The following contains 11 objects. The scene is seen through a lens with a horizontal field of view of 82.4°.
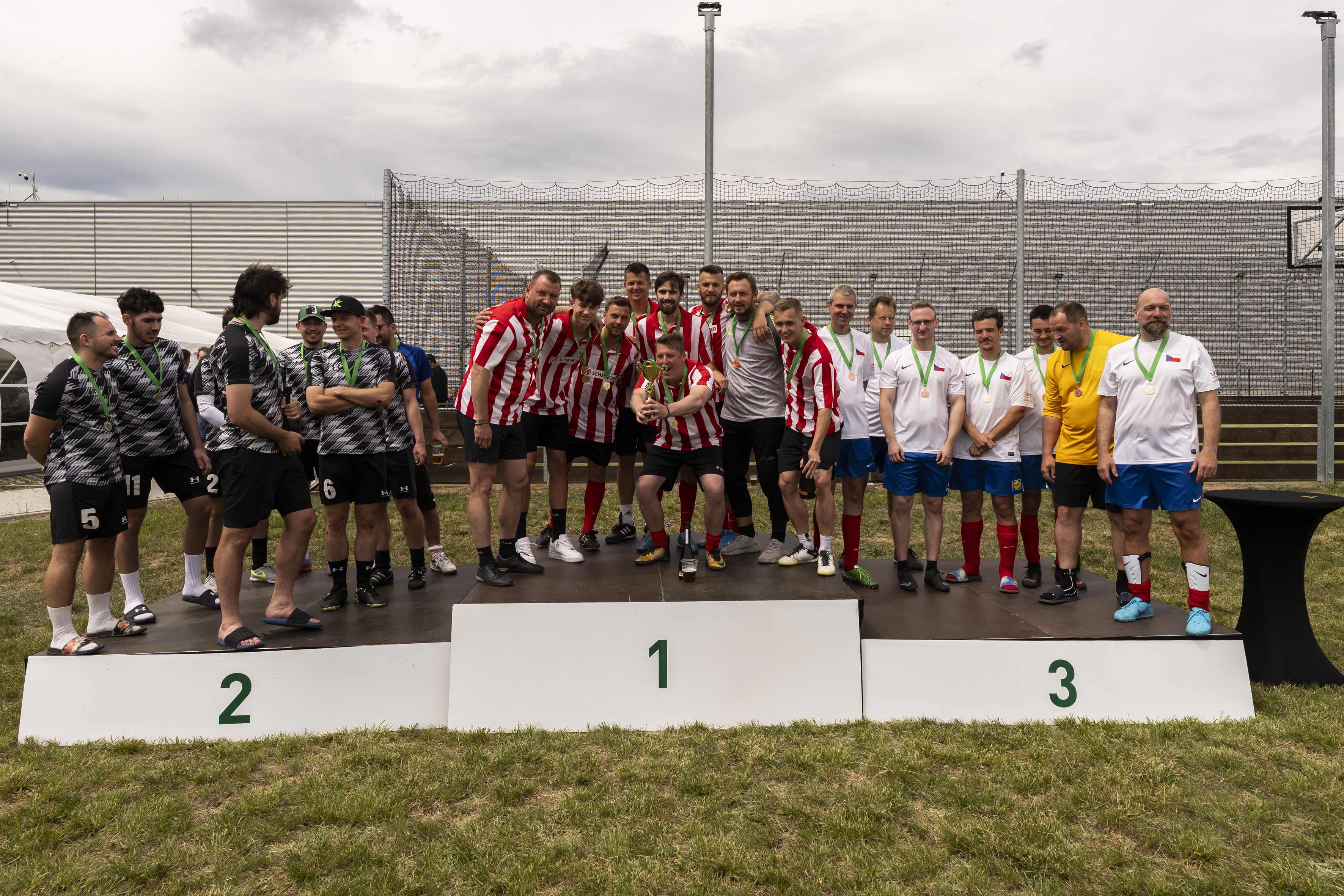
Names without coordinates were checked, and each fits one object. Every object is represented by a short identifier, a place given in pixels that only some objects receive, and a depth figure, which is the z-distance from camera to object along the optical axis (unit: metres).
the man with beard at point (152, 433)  3.84
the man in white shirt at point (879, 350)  4.75
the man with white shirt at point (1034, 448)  4.59
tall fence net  8.77
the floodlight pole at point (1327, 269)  9.23
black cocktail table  3.66
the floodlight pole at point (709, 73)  7.77
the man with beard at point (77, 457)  3.39
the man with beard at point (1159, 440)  3.65
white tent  10.96
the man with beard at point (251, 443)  3.33
